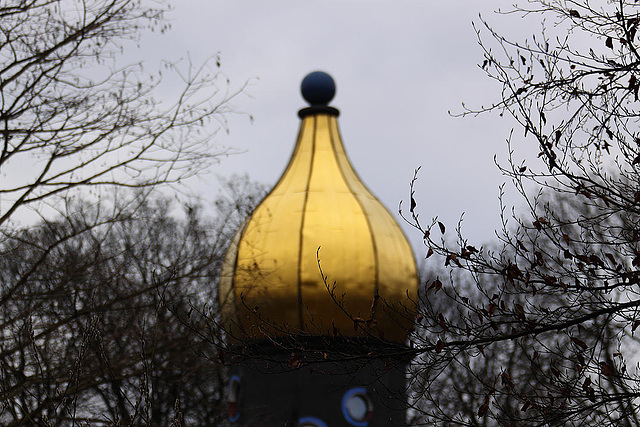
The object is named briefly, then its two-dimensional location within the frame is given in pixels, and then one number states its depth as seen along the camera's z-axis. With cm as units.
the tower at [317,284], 3187
